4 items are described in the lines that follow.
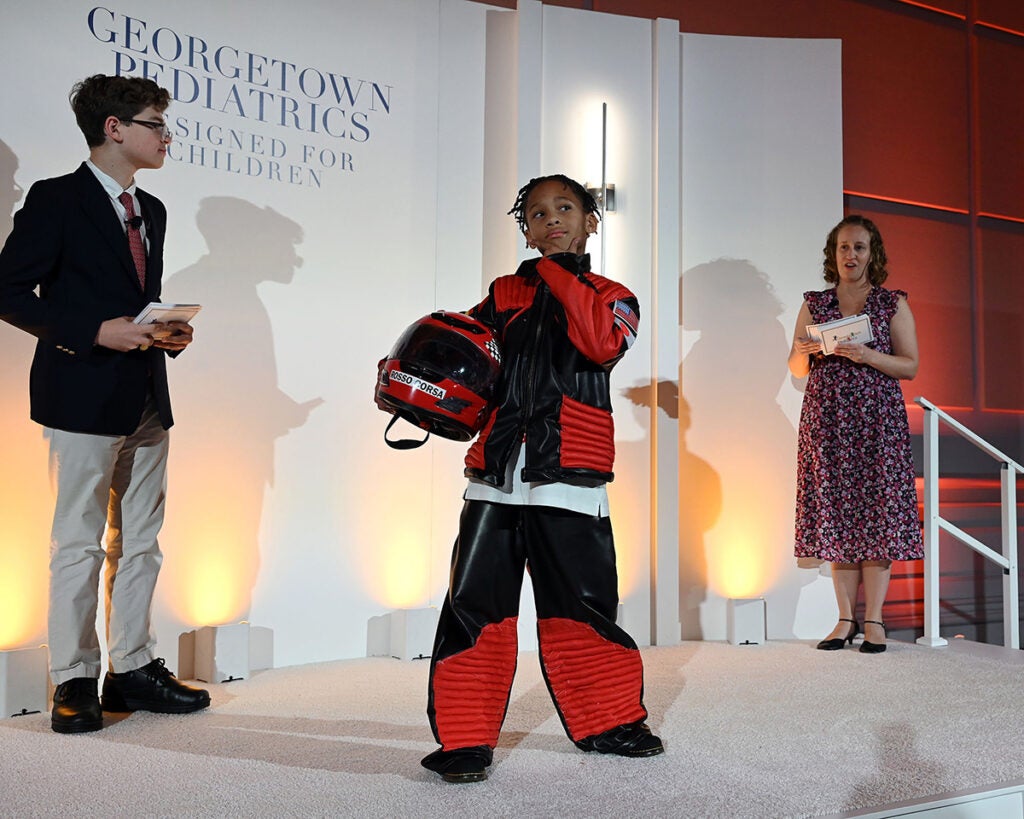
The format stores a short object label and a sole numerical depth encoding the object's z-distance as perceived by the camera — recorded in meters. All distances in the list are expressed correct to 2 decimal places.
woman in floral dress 3.63
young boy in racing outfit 2.14
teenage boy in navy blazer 2.47
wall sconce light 3.88
